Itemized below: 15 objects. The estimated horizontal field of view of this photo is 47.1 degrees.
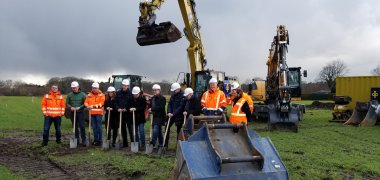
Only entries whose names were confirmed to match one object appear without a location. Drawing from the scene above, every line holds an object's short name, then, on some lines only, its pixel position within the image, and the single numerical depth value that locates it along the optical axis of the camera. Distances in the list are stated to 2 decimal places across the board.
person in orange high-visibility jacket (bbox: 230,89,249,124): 8.53
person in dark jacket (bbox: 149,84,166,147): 10.73
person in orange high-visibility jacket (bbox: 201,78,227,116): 9.34
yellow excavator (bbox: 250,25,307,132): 15.80
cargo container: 20.83
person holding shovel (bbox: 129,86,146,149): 11.12
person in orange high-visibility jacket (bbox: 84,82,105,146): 11.75
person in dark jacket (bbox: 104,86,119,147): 11.55
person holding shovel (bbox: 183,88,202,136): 10.12
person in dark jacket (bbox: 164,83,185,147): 10.39
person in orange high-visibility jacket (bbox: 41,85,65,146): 11.79
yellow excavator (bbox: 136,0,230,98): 16.16
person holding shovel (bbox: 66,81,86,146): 11.86
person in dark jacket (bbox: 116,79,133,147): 11.24
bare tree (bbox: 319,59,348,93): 74.56
